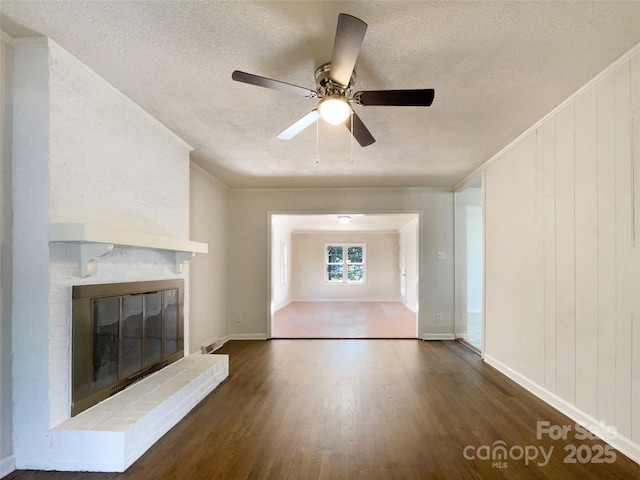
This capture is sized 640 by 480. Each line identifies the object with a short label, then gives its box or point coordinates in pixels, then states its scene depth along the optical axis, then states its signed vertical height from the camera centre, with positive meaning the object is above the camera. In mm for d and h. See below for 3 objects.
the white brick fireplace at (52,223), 1902 +134
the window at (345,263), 11227 -558
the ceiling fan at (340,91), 1658 +877
